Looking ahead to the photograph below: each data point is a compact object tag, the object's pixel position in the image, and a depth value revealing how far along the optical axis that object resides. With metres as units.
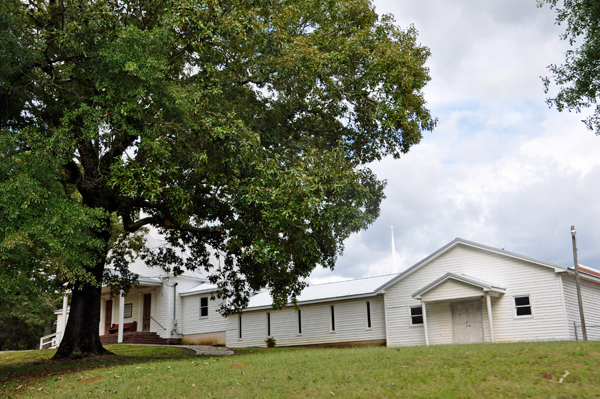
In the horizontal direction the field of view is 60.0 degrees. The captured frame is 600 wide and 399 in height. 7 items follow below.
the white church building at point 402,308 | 22.78
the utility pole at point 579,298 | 21.34
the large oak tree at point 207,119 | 13.98
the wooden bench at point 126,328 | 33.61
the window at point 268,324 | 31.54
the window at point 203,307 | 33.75
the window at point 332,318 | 29.12
